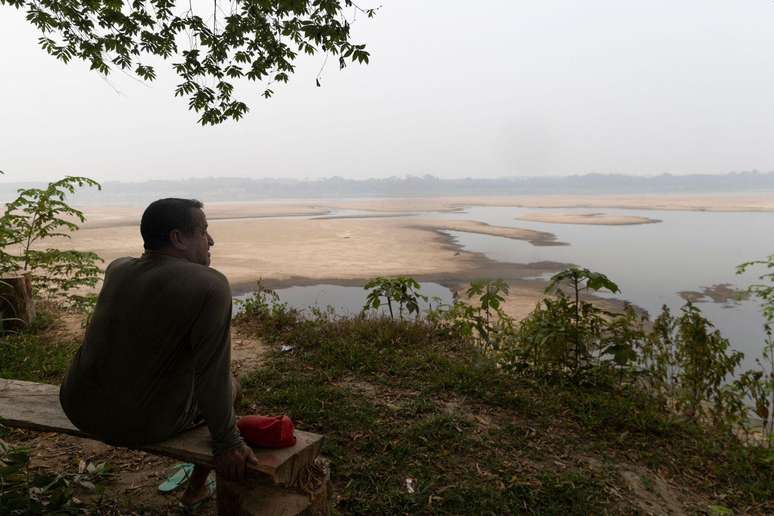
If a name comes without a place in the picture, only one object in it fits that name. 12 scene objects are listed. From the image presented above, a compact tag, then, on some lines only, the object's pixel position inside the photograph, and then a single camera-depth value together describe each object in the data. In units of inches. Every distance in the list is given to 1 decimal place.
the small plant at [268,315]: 259.1
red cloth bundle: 89.0
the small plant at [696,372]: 191.8
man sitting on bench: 83.8
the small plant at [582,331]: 186.9
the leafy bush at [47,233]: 246.2
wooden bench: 86.0
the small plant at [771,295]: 254.1
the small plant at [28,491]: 78.7
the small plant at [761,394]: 196.1
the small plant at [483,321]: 228.5
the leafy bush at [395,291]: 257.4
